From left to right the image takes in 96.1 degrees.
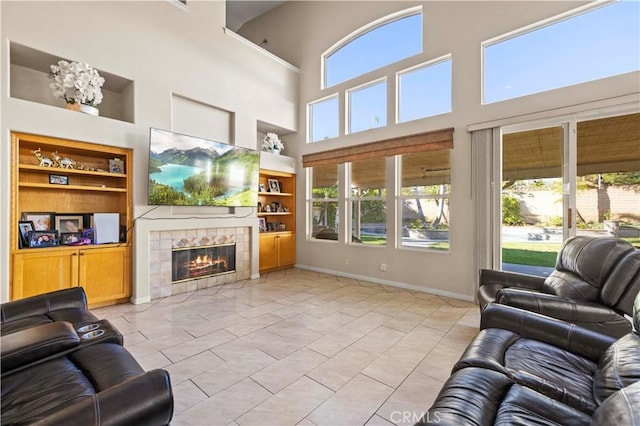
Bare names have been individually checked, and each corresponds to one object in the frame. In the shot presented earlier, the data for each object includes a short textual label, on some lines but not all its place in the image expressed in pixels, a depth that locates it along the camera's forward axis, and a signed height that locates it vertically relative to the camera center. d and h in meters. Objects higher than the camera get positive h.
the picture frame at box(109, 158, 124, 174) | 3.94 +0.65
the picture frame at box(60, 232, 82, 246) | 3.56 -0.31
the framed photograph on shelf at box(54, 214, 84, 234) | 3.68 -0.13
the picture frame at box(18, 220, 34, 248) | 3.26 -0.23
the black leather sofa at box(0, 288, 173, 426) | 0.98 -0.73
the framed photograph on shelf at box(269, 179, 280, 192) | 6.21 +0.60
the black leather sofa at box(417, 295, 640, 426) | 1.10 -0.79
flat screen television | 4.01 +0.63
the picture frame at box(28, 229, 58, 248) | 3.30 -0.30
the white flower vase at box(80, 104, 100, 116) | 3.53 +1.29
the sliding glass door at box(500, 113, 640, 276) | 3.21 +0.32
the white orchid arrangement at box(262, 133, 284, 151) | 5.87 +1.43
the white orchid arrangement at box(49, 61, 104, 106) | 3.37 +1.56
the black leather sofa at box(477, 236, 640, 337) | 2.05 -0.61
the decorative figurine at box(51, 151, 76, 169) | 3.59 +0.64
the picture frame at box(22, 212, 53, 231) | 3.47 -0.08
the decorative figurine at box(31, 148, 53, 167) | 3.45 +0.65
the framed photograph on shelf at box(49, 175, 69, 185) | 3.59 +0.42
